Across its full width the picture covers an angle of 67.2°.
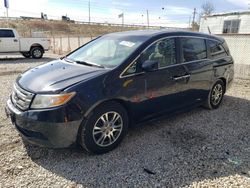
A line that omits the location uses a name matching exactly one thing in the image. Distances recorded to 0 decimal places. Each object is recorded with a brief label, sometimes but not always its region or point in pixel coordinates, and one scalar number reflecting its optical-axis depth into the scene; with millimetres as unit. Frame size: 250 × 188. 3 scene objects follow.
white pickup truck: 10915
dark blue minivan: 2288
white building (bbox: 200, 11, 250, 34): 11406
